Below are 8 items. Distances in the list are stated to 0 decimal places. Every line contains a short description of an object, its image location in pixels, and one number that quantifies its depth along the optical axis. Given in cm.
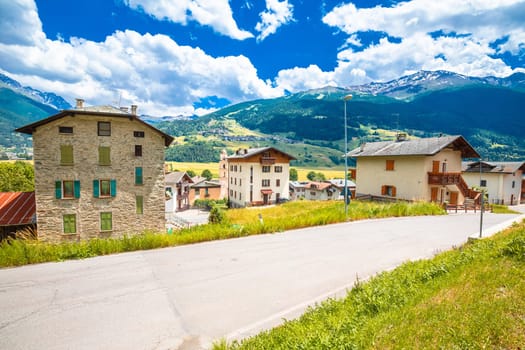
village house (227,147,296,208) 5125
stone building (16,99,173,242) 2333
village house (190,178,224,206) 6698
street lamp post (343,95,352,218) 1521
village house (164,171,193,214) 5678
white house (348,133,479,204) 2762
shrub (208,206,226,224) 2425
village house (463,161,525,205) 4359
